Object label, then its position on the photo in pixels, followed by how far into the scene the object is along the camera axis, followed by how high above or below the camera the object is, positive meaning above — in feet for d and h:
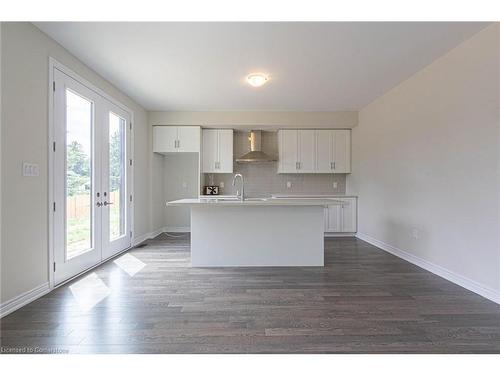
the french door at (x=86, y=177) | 9.09 +0.40
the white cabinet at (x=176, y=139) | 17.17 +3.17
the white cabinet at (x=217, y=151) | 18.12 +2.50
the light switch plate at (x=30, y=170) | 7.54 +0.50
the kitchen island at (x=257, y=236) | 11.37 -2.11
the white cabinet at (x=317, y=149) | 18.17 +2.67
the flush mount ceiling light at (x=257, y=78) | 11.19 +4.67
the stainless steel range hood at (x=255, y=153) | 17.66 +2.34
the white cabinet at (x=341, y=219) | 17.46 -2.08
